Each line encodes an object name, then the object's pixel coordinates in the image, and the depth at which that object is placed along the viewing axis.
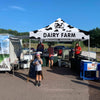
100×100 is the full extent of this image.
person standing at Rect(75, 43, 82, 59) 6.62
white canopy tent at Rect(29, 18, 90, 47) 5.34
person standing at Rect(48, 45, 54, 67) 7.03
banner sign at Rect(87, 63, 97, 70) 4.78
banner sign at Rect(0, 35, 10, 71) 5.56
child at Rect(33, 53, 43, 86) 4.30
